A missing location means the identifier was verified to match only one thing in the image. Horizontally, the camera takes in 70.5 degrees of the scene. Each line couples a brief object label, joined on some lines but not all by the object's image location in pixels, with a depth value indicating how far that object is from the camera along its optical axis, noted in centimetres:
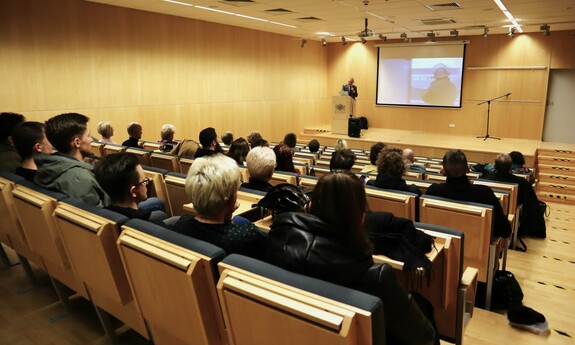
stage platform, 962
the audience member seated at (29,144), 311
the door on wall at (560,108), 1108
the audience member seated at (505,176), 477
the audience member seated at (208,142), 463
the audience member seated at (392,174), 347
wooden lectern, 1131
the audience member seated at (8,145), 355
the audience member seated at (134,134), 601
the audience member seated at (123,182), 227
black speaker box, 1134
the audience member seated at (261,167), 306
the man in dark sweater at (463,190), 350
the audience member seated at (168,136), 606
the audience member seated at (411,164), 508
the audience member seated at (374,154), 483
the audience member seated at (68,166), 275
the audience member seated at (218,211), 184
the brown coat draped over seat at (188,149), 509
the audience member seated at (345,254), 153
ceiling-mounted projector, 856
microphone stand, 1156
